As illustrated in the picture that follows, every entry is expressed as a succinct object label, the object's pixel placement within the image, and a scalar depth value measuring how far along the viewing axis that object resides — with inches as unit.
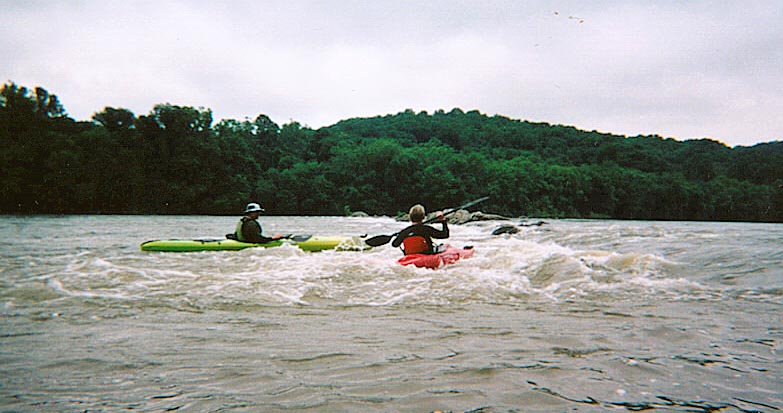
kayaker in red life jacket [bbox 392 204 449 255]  288.0
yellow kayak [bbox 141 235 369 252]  370.6
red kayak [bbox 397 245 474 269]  269.6
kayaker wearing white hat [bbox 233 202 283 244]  378.6
